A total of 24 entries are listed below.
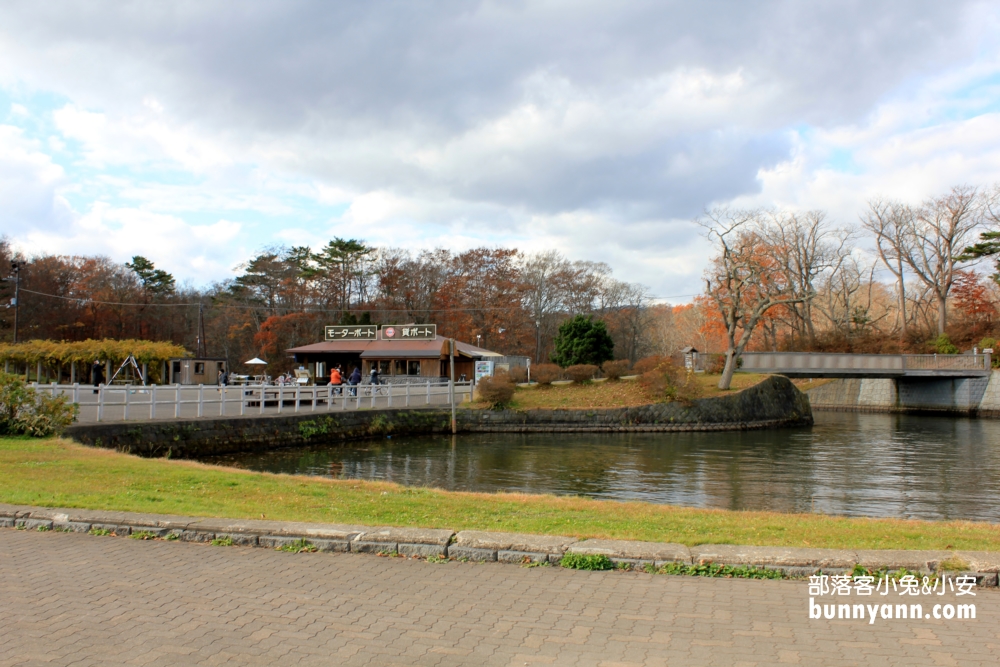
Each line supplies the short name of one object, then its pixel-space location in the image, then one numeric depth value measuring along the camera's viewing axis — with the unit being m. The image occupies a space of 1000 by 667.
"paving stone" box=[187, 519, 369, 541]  6.67
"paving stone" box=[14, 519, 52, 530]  7.32
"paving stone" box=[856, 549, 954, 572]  5.52
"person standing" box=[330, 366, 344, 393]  32.26
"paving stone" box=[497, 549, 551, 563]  6.09
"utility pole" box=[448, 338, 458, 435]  30.07
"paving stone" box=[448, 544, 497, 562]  6.18
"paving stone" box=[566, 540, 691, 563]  5.88
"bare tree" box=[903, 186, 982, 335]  53.46
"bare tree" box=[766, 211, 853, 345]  57.94
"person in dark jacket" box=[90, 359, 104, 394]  38.85
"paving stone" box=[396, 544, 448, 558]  6.31
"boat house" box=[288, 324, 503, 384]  43.62
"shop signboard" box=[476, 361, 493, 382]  39.39
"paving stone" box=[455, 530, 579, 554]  6.17
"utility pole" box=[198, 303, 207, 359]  54.95
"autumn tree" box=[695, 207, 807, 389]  37.34
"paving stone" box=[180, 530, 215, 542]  6.93
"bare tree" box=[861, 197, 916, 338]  56.44
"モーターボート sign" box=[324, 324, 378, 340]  46.47
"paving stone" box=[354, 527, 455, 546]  6.43
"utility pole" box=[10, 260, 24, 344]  42.38
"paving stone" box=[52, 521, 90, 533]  7.24
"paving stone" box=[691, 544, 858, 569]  5.66
